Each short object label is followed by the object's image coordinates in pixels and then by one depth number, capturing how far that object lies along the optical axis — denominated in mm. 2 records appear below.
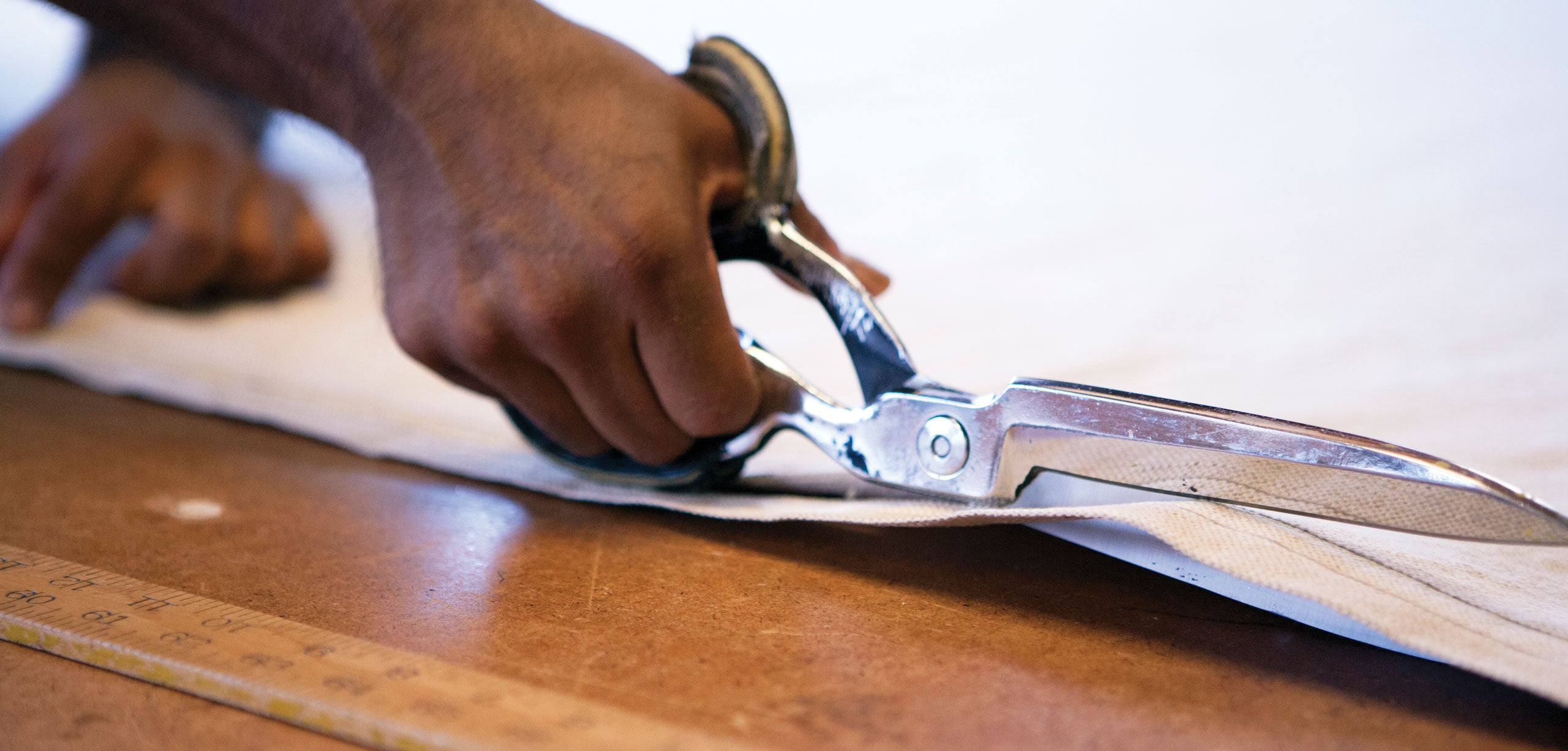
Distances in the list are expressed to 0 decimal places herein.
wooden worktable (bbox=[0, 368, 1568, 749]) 432
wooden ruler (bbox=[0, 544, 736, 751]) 399
